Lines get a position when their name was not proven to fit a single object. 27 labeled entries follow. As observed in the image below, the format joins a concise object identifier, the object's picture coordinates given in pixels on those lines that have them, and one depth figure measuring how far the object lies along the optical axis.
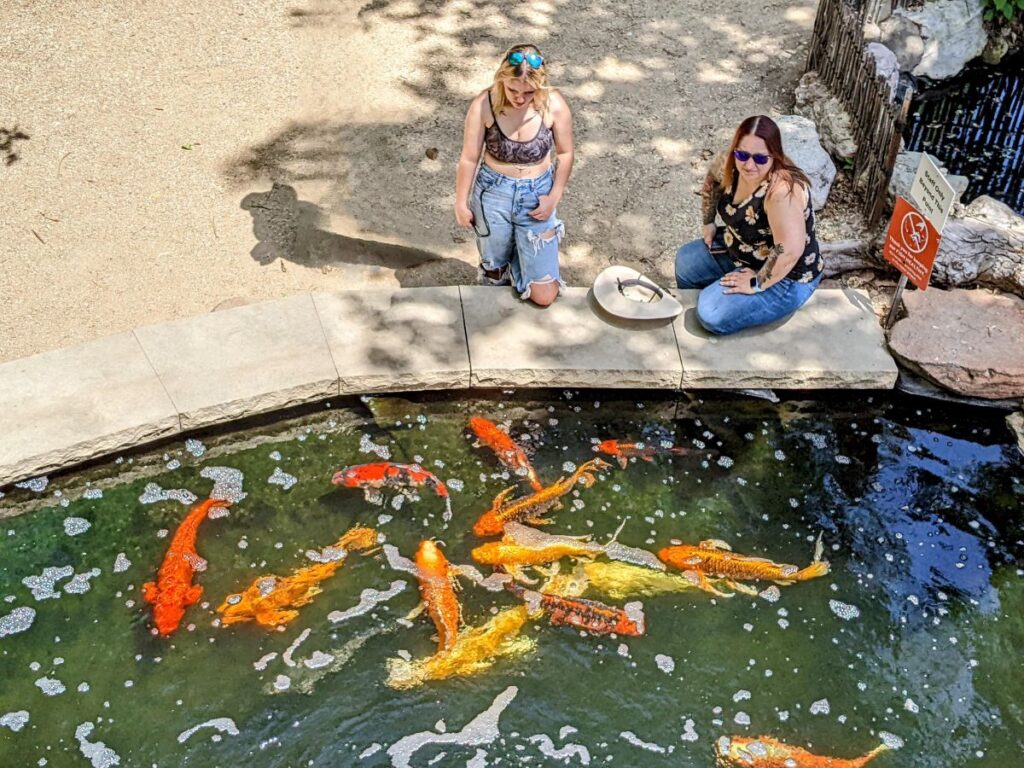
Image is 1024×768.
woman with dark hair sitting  4.50
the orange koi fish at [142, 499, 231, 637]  3.87
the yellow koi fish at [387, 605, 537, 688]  3.72
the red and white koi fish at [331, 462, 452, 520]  4.35
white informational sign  4.42
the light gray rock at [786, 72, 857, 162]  6.20
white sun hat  4.83
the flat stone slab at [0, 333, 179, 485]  4.25
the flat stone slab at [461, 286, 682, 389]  4.69
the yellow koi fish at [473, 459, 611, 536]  4.21
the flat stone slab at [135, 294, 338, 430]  4.48
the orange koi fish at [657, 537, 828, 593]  4.11
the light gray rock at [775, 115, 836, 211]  6.00
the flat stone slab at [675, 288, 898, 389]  4.75
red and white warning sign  4.62
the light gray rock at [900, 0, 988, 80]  7.50
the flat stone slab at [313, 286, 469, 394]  4.64
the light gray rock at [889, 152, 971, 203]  6.06
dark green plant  7.59
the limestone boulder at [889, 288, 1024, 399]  4.74
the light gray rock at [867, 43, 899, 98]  6.36
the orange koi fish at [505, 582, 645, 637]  3.90
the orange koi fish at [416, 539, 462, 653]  3.84
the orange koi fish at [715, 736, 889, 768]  3.53
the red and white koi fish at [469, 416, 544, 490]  4.45
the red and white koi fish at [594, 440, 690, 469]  4.57
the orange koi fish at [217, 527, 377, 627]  3.88
